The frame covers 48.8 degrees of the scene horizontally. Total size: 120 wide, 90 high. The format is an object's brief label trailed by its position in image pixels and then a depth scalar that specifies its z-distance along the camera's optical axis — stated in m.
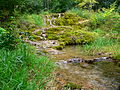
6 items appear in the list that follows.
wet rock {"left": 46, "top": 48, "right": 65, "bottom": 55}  5.65
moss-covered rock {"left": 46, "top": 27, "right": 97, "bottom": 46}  7.96
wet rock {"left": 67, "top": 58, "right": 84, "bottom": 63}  4.78
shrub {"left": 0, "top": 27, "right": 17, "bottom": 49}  3.27
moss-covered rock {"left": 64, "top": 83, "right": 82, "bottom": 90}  2.61
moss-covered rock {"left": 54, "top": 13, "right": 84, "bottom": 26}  12.75
